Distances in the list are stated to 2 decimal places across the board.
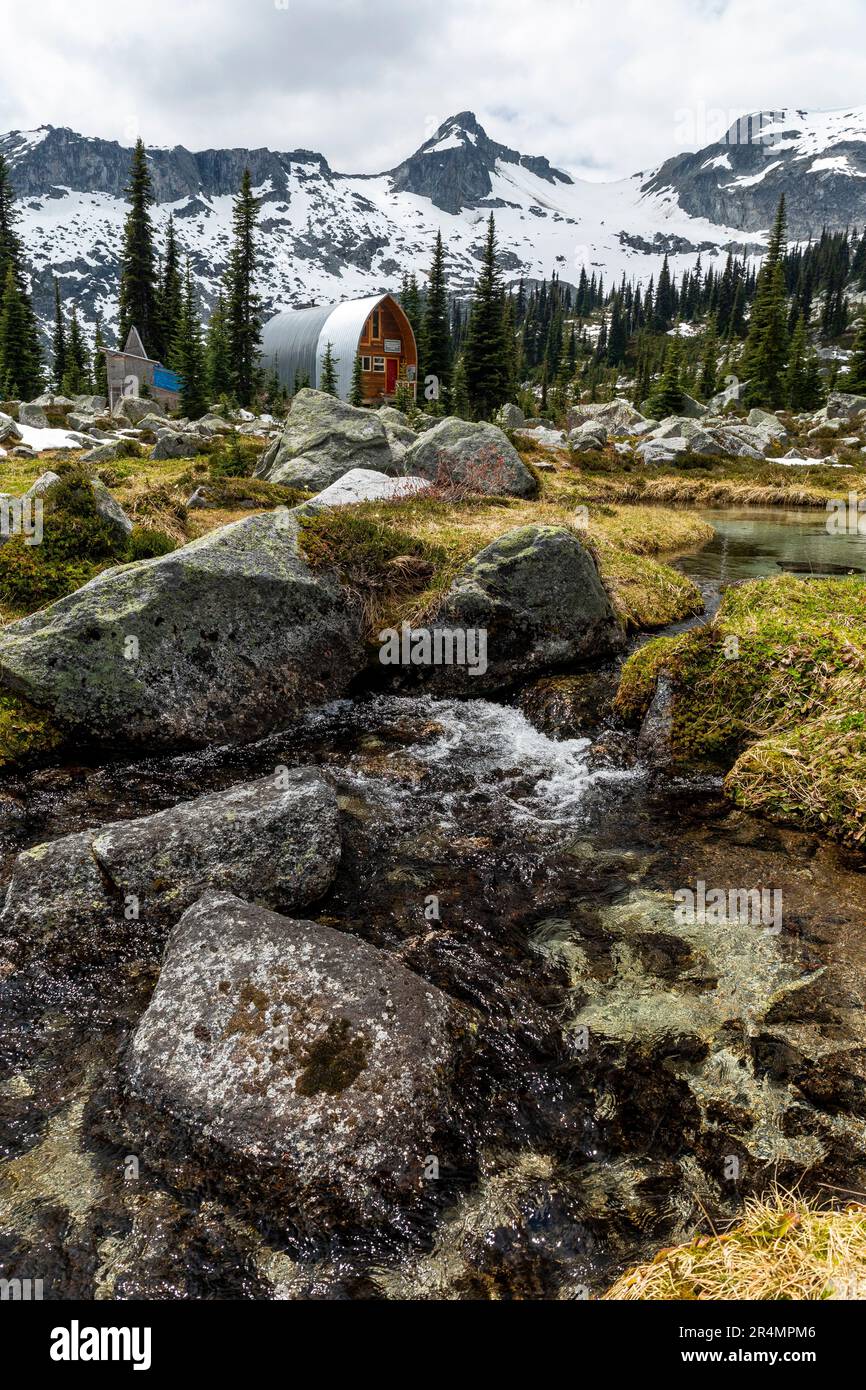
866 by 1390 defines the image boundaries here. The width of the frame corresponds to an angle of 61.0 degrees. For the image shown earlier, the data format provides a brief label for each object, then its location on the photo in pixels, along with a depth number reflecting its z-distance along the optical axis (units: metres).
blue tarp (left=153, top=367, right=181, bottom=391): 55.06
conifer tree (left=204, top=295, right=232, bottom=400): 56.38
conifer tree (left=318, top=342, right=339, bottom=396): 64.75
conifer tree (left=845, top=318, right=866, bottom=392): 73.62
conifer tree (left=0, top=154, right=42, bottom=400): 52.22
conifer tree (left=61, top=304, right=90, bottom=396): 60.38
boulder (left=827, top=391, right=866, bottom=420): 66.94
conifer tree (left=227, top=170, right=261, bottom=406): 60.34
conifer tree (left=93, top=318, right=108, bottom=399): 65.31
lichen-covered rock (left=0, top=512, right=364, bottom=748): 8.34
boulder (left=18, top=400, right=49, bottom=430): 33.62
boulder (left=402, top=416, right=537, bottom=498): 21.97
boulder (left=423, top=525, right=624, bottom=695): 10.87
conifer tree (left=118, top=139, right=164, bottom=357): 57.03
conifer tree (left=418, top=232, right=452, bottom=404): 57.09
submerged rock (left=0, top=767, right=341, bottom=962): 5.48
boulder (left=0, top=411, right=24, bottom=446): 28.13
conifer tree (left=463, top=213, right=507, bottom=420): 48.03
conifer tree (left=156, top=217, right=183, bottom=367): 61.56
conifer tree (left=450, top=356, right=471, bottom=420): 48.47
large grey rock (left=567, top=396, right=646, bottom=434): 59.50
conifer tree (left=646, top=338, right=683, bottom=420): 61.56
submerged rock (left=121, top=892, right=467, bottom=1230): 3.81
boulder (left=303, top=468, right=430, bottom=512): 17.64
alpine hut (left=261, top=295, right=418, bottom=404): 69.06
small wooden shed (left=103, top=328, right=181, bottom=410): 53.00
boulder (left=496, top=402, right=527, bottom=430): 50.78
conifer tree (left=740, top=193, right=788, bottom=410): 73.00
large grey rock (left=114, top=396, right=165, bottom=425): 41.41
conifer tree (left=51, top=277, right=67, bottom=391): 71.32
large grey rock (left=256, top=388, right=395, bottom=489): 21.90
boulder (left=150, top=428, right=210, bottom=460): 27.64
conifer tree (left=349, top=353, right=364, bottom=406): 55.62
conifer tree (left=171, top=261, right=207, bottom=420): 47.03
